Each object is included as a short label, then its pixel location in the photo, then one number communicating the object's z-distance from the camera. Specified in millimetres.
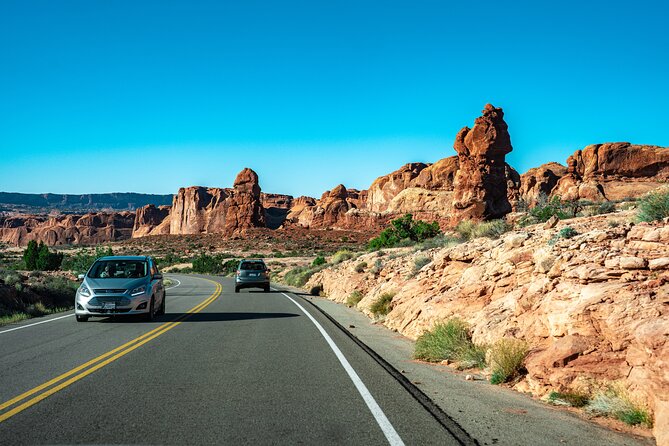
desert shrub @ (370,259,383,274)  25391
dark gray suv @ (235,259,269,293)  30109
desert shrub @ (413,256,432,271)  20156
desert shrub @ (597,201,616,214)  21781
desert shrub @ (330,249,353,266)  37438
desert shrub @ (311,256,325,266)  46081
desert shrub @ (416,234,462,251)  24264
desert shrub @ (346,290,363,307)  23203
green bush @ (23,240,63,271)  65125
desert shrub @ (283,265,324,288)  39938
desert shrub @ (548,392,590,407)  6938
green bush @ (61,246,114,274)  56988
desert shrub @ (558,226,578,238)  12227
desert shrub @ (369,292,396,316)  17594
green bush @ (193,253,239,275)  72119
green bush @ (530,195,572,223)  22172
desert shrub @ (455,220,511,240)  20406
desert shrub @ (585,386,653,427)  6059
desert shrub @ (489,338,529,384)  8352
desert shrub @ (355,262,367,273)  27878
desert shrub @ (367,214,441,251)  48344
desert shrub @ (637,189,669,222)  12062
